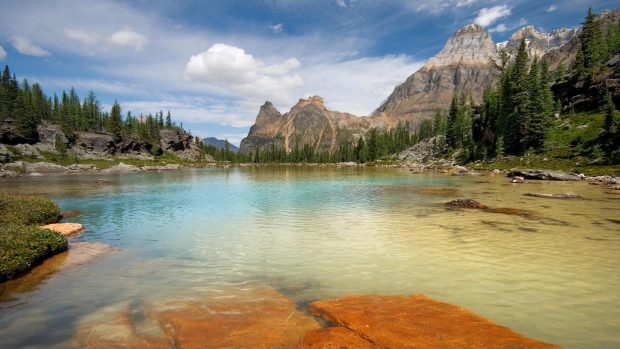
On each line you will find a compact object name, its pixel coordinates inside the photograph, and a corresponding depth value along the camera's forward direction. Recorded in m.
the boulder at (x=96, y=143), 173.75
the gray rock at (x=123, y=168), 134.68
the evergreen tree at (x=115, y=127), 187.62
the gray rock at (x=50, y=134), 159.66
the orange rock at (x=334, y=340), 7.84
